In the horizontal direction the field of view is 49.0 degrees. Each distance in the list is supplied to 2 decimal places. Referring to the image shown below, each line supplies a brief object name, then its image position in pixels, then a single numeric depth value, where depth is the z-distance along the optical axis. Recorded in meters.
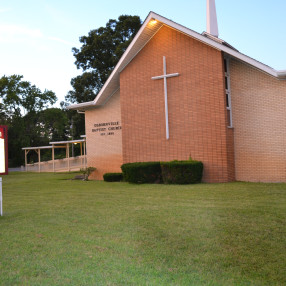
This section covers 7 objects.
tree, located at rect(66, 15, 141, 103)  35.97
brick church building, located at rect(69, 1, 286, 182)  13.05
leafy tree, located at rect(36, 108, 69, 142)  52.44
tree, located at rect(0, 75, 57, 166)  49.09
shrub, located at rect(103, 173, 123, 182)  16.33
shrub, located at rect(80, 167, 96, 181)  17.91
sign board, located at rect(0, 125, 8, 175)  7.47
